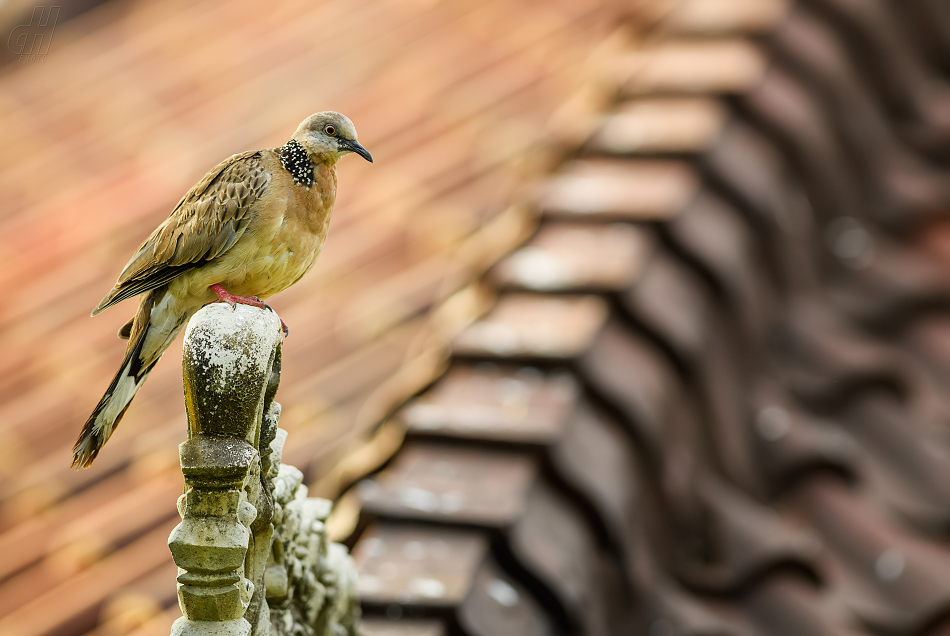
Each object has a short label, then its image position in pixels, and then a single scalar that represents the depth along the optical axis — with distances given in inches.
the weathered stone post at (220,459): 273.9
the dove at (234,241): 278.0
